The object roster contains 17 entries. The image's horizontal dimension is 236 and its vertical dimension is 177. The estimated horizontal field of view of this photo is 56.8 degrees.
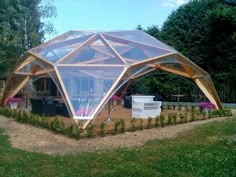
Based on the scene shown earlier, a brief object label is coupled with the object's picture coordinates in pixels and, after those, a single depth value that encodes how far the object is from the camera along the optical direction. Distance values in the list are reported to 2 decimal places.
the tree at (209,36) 14.58
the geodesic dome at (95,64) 6.84
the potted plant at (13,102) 10.44
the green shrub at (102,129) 6.07
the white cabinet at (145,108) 8.54
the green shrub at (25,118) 7.70
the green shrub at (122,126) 6.39
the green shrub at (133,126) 6.56
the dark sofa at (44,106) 8.91
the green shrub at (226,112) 9.19
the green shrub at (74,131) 5.79
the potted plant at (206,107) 9.32
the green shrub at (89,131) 5.90
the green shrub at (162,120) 7.18
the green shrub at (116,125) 6.30
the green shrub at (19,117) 8.07
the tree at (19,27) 15.41
